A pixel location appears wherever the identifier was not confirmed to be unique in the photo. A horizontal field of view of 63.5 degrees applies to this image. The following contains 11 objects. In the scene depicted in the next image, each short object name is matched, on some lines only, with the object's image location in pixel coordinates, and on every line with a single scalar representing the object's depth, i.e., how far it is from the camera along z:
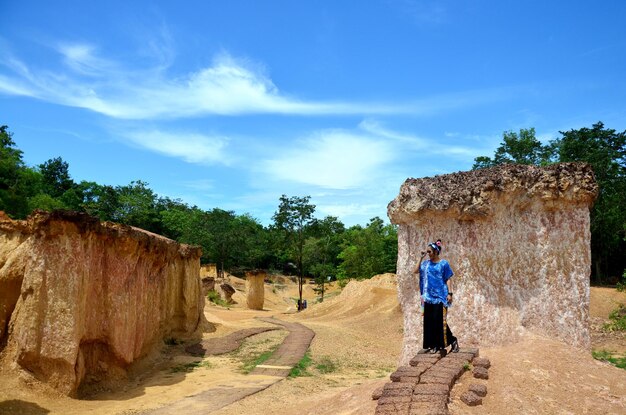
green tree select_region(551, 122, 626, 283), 28.04
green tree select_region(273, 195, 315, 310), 36.22
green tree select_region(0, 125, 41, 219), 23.84
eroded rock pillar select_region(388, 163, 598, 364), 7.32
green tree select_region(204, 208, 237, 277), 48.38
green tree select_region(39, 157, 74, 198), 52.03
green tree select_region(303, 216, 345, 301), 40.78
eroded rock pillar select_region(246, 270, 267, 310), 30.97
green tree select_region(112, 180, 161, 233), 47.12
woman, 6.86
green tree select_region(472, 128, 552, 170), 35.81
